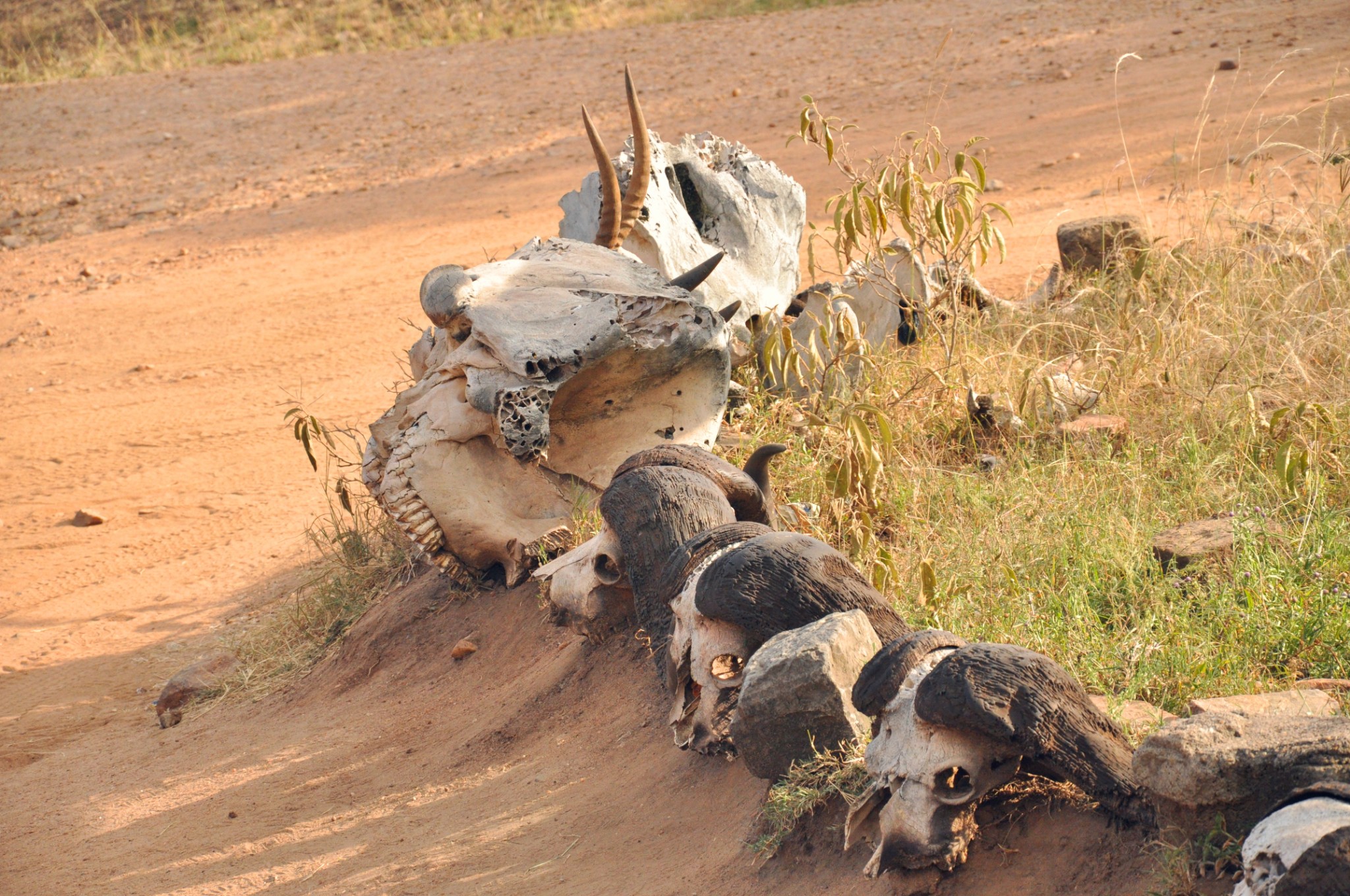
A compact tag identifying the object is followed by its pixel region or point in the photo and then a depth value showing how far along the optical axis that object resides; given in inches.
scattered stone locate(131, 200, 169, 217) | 861.8
